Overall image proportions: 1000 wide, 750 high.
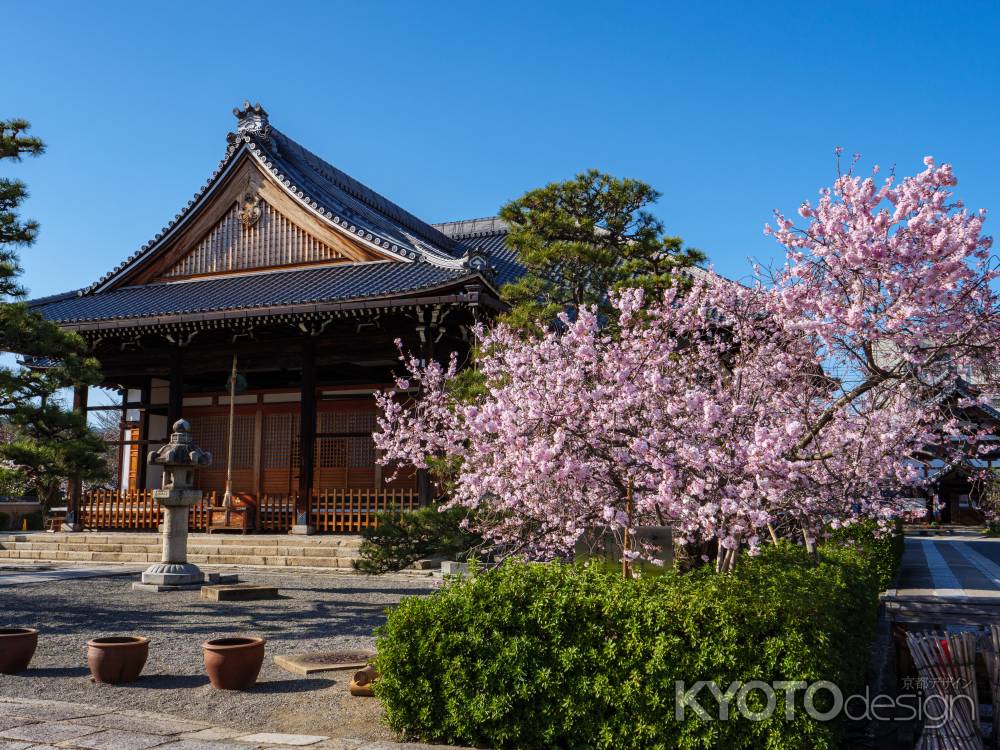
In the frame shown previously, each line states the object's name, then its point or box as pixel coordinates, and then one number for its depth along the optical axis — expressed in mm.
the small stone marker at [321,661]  7664
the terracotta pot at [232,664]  6941
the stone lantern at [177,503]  13406
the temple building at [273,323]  17703
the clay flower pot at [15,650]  7616
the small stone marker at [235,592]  11893
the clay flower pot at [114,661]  7250
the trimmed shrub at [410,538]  9695
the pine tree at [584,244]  13703
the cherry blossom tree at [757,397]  6082
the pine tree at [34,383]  11445
